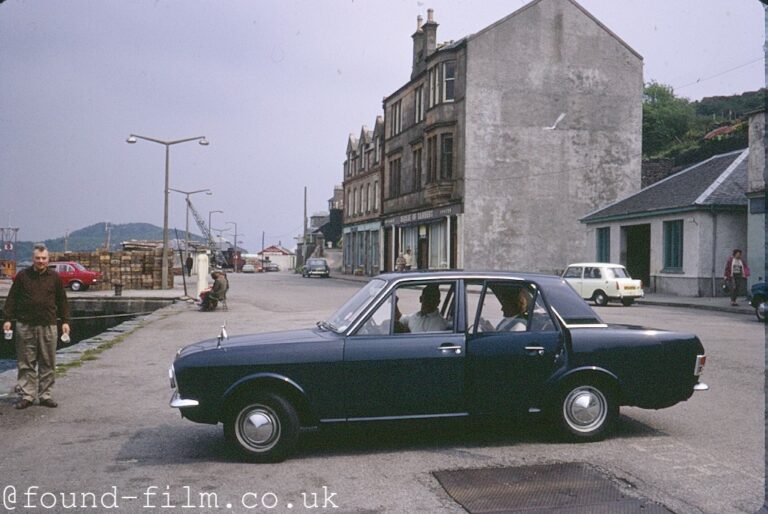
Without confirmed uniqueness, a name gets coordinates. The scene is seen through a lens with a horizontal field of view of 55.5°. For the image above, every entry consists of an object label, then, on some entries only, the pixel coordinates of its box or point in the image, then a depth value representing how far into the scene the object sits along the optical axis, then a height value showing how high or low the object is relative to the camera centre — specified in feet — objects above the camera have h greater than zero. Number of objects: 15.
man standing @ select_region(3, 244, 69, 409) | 26.22 -2.16
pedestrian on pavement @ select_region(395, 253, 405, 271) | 119.85 +1.25
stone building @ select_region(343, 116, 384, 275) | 186.09 +18.97
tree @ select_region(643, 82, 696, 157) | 207.41 +42.19
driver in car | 20.47 -1.35
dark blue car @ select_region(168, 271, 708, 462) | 18.95 -2.56
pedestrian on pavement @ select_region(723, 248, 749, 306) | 73.77 +0.17
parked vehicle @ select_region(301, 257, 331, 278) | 190.60 +0.12
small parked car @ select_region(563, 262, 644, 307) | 78.84 -1.21
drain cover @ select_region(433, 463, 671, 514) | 15.23 -4.90
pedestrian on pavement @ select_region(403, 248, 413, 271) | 124.53 +1.96
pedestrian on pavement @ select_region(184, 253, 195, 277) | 207.60 +0.86
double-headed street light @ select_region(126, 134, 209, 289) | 114.70 +14.05
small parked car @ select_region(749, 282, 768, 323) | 59.11 -1.71
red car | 114.73 -1.65
